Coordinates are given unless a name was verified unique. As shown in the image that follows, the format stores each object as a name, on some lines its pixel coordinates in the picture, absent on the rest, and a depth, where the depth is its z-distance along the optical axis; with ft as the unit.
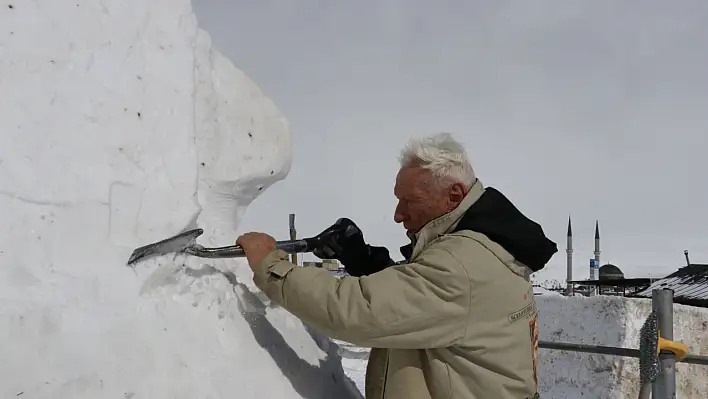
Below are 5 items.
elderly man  5.54
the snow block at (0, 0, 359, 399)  5.42
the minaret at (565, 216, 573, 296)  132.19
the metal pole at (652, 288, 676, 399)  11.20
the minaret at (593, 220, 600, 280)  162.43
